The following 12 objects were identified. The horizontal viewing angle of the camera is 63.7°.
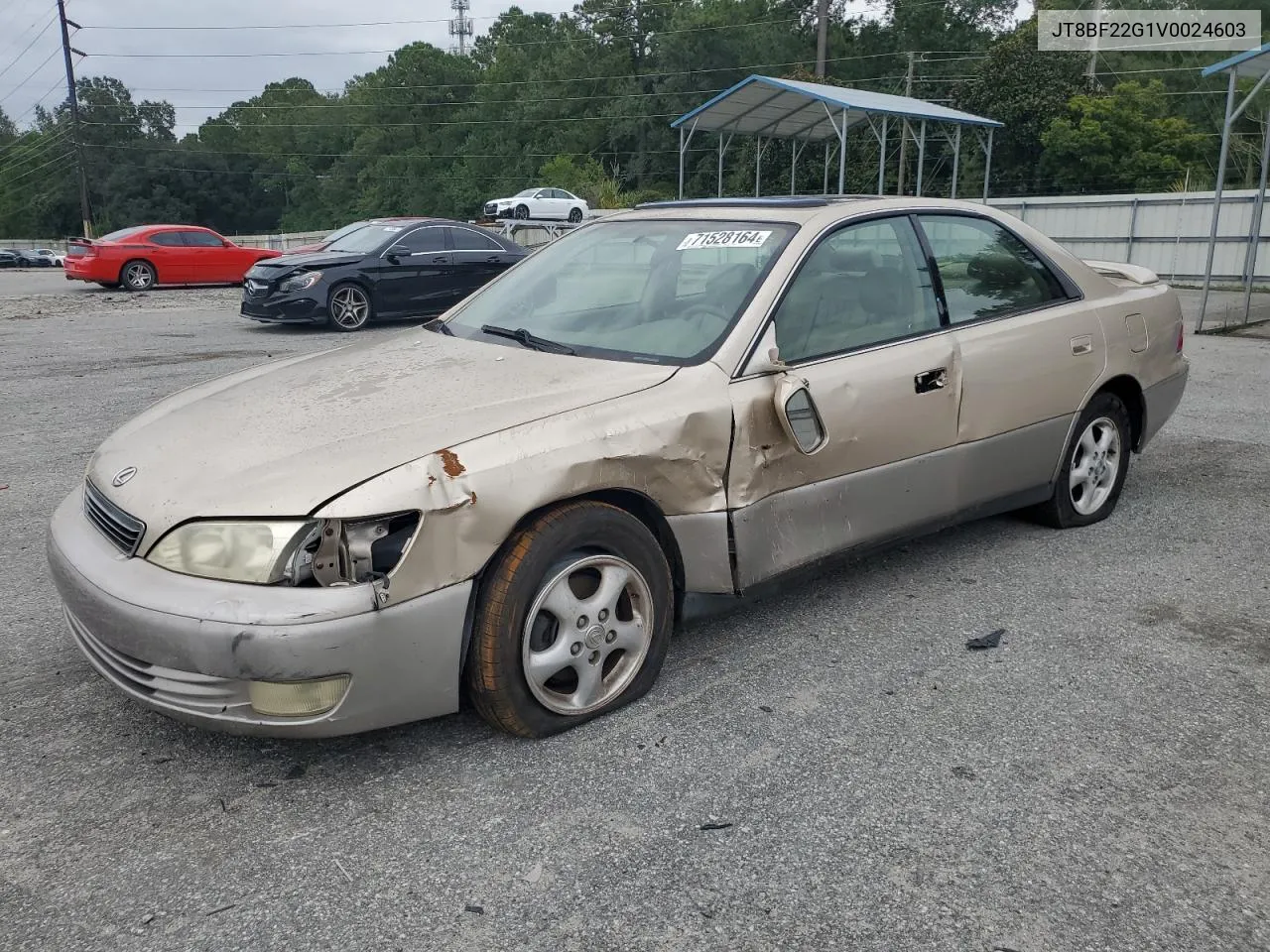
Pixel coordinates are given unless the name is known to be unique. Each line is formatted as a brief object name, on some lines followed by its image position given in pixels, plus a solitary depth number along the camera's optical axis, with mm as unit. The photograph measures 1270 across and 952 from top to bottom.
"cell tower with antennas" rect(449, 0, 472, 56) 98500
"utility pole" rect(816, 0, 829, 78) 37781
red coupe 19172
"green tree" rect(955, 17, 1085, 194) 38688
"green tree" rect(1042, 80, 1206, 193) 34938
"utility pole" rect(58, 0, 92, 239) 46312
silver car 2516
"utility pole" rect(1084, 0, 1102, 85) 38750
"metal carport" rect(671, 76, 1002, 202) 19703
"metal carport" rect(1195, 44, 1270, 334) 11008
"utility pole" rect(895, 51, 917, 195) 48484
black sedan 12609
